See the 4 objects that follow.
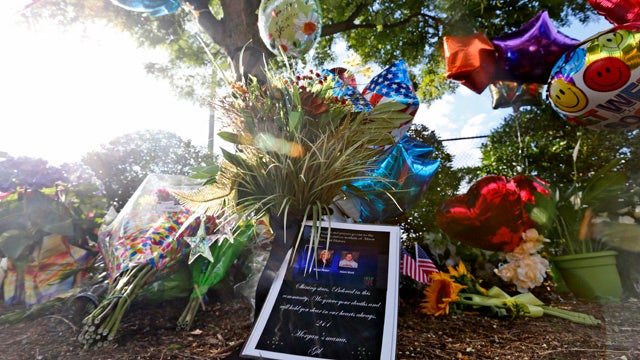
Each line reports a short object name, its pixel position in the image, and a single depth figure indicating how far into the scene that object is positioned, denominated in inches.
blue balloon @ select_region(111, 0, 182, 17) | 126.6
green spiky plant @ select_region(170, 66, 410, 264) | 56.2
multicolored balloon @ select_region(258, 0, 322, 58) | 120.5
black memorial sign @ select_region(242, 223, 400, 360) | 45.3
